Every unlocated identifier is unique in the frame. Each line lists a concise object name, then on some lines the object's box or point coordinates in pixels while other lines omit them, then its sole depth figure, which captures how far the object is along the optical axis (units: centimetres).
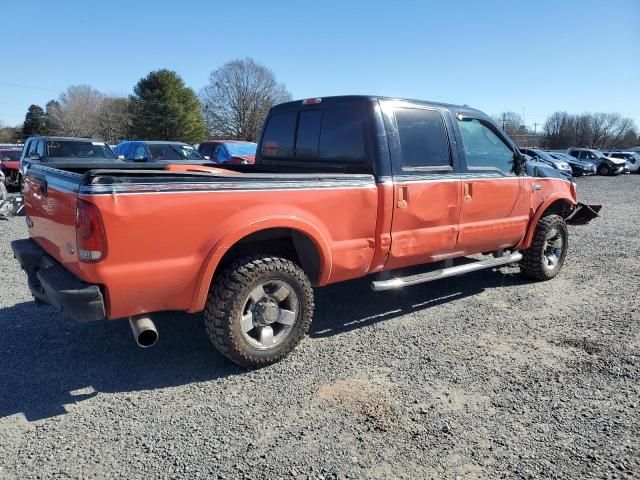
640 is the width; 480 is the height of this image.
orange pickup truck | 300
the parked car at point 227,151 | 1719
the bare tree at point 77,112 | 6184
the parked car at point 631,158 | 3550
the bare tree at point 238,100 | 6331
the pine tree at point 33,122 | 7231
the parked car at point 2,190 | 1079
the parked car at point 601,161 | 3216
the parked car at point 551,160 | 2617
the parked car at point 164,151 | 1430
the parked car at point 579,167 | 3014
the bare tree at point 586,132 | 7725
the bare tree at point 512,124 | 7324
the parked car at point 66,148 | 1225
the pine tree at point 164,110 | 5947
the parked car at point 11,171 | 1528
